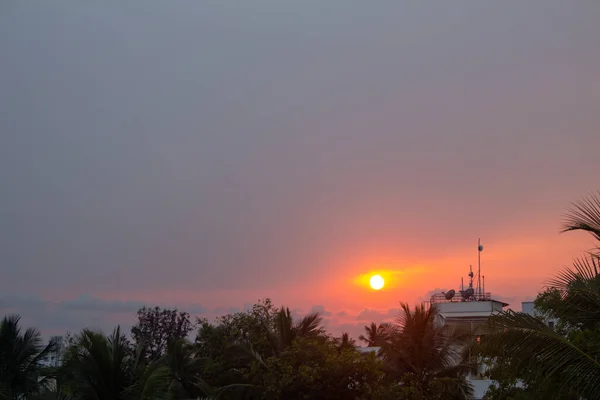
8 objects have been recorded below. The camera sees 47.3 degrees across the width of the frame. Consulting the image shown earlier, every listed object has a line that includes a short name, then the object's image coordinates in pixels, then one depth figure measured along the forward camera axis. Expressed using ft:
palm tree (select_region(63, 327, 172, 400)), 55.16
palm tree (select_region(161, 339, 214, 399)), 96.07
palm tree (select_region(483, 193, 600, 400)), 38.63
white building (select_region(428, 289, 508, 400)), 134.62
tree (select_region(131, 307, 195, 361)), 180.83
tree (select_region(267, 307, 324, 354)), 95.35
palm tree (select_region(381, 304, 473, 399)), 103.55
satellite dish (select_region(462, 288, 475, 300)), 143.33
